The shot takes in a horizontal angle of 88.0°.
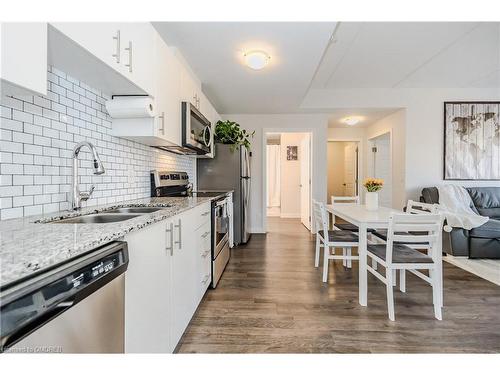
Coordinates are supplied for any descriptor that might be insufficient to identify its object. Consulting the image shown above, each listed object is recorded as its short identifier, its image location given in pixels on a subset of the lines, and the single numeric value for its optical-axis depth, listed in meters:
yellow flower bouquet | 2.77
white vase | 2.79
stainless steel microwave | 2.40
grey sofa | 3.21
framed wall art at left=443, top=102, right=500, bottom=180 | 4.28
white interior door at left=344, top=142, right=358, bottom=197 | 6.83
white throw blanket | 3.25
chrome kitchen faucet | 1.41
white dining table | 2.11
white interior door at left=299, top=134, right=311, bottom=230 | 5.24
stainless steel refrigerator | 3.98
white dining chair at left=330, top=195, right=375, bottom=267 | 2.94
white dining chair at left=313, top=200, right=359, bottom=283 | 2.59
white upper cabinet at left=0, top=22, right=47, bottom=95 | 0.82
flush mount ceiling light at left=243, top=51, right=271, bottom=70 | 2.49
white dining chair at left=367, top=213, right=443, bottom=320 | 1.91
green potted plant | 3.98
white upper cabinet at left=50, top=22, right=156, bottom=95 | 1.13
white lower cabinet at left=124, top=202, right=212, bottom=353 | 1.01
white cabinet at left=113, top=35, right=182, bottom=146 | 1.87
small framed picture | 7.05
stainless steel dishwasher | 0.52
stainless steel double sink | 1.30
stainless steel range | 2.45
